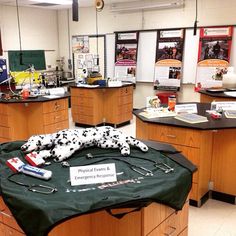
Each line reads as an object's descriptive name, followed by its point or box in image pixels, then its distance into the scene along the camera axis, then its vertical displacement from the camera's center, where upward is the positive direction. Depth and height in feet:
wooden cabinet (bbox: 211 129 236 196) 9.89 -3.48
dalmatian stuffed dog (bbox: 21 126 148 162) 6.56 -1.97
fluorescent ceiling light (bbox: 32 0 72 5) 22.15 +3.70
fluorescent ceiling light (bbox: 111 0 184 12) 21.77 +3.49
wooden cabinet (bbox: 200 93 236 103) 13.75 -2.08
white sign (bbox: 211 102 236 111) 11.39 -1.92
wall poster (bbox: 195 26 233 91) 20.23 -0.12
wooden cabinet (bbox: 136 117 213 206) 9.40 -2.77
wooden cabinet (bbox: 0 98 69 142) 14.92 -3.22
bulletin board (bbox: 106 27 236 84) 21.61 -0.20
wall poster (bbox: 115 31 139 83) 24.09 -0.23
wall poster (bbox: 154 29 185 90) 22.13 -0.36
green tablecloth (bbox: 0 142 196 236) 4.52 -2.26
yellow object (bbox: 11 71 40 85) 17.06 -1.46
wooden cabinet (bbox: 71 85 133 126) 19.40 -3.30
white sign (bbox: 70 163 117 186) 5.52 -2.19
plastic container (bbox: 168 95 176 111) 11.18 -1.78
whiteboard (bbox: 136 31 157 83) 23.30 -0.23
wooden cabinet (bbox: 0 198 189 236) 5.42 -3.20
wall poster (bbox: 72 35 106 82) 26.11 +0.07
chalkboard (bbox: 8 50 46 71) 25.18 -0.56
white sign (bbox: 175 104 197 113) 11.02 -1.95
